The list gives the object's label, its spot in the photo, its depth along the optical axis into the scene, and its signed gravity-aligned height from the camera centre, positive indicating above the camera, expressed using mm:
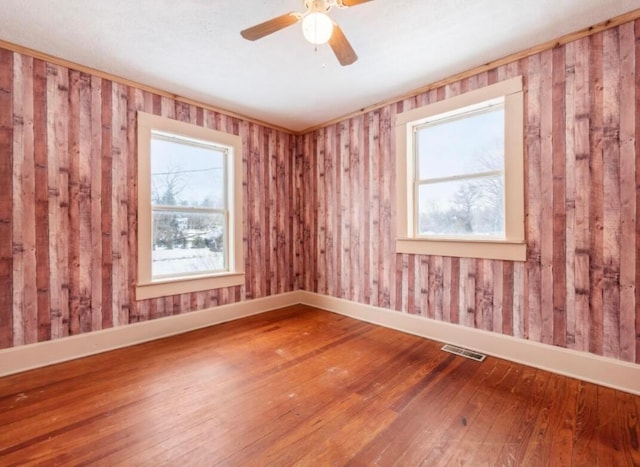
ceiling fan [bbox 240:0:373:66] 1703 +1239
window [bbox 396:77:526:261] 2604 +563
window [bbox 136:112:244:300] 3125 +319
